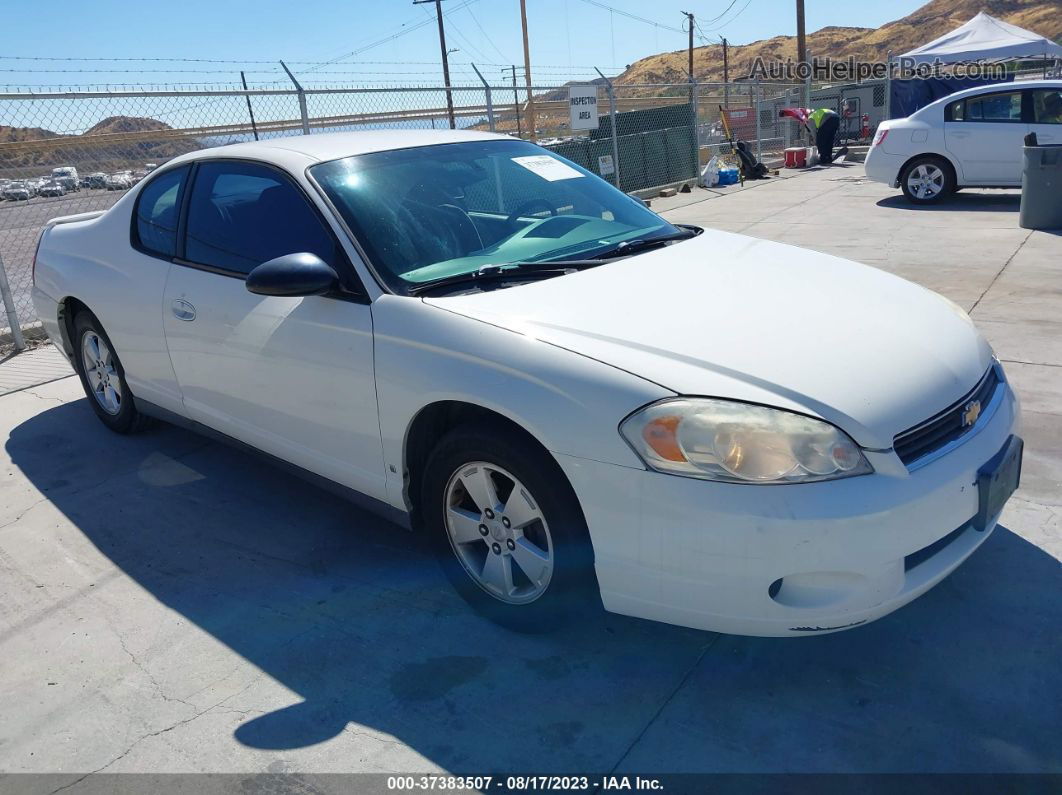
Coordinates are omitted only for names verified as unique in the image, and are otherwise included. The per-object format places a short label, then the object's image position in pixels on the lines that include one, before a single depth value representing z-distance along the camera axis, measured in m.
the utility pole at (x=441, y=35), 49.75
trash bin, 9.68
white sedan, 11.75
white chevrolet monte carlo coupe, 2.42
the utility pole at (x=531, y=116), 13.25
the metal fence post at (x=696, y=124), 16.33
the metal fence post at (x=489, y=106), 11.18
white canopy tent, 23.56
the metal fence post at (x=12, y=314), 6.95
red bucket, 19.41
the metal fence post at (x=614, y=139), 13.66
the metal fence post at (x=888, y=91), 20.80
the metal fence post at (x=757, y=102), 18.70
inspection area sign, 13.26
